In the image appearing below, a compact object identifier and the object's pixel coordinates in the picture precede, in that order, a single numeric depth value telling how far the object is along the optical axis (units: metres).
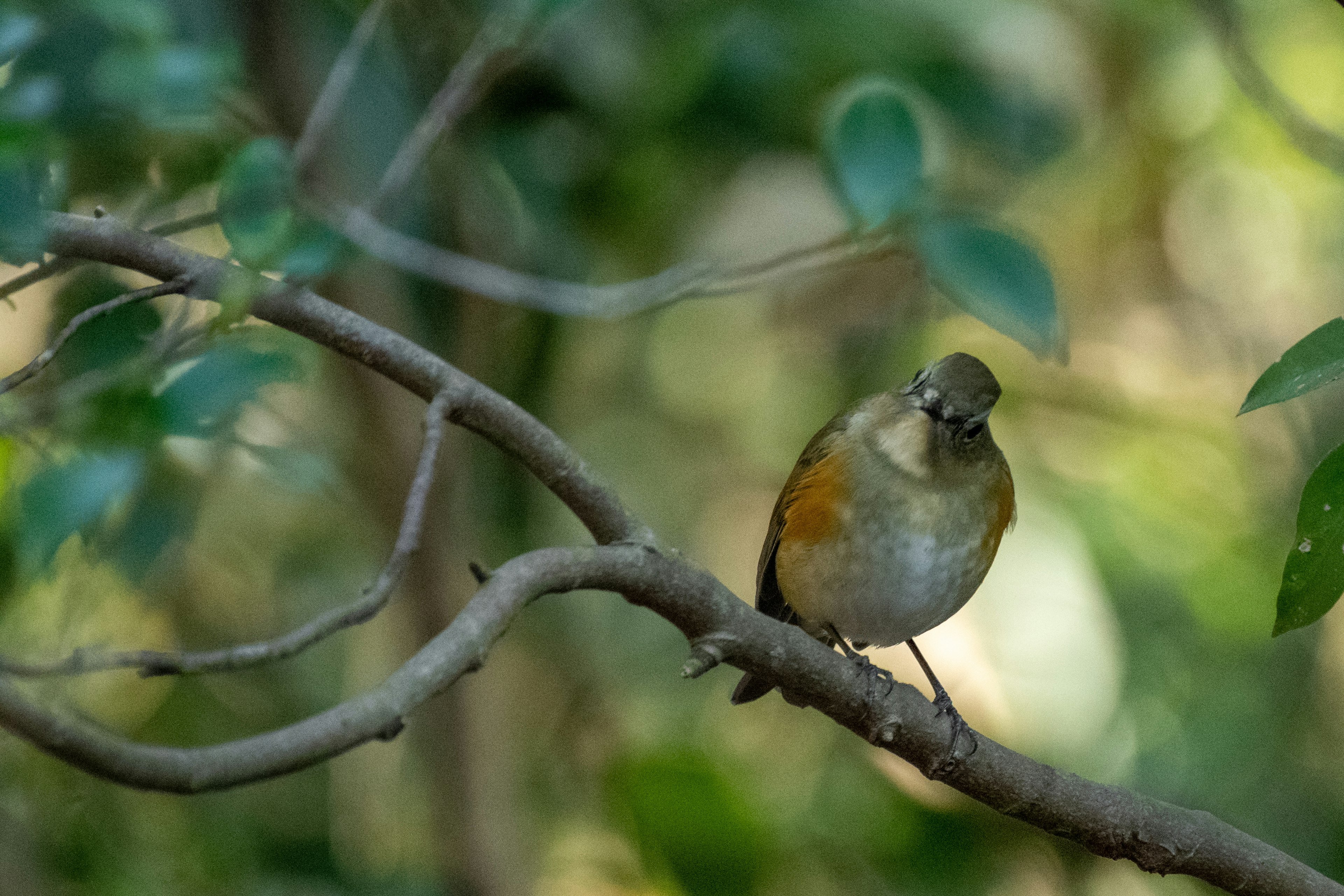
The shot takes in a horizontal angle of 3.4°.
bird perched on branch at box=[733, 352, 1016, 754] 4.41
